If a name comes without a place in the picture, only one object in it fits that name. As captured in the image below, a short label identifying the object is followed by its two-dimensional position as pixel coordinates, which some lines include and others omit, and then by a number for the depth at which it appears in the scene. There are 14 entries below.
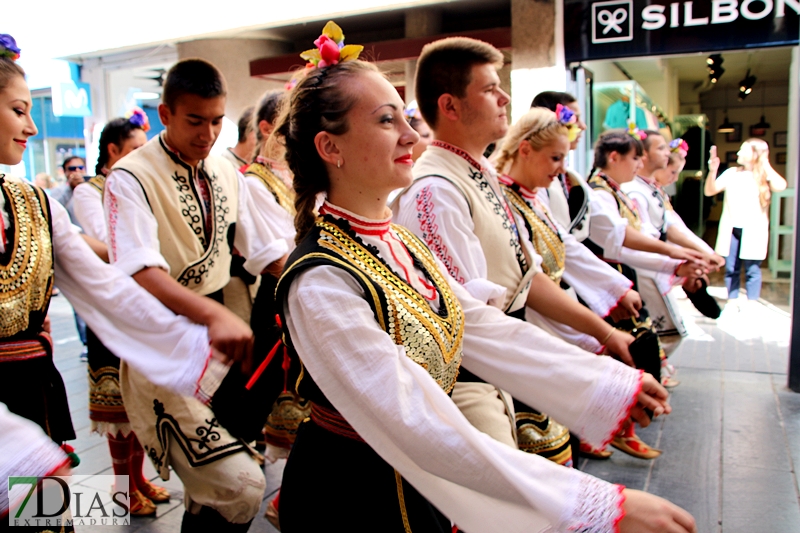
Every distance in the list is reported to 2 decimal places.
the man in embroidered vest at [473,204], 2.13
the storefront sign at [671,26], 6.21
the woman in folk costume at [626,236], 3.96
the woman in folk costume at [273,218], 3.26
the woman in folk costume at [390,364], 1.21
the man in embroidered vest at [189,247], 2.22
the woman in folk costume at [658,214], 4.49
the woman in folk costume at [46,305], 1.84
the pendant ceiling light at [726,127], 15.43
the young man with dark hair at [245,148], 4.15
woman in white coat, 7.92
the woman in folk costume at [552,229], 2.76
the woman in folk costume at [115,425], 3.10
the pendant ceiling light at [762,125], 16.02
